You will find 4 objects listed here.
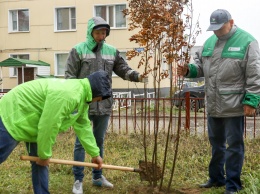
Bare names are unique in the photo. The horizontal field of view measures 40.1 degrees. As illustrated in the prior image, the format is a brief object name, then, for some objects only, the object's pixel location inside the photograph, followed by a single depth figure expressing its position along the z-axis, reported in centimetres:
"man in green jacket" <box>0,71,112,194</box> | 264
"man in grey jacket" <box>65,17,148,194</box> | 373
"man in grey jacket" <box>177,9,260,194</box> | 326
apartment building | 1794
